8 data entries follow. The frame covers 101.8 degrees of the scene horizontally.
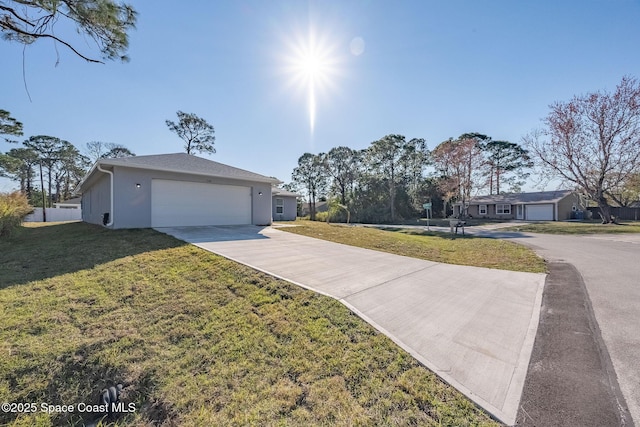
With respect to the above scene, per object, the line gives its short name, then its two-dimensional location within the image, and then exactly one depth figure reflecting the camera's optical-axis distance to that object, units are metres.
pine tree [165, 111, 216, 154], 26.45
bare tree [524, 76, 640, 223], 18.08
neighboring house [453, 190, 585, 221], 27.27
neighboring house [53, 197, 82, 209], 28.63
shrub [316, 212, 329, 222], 30.81
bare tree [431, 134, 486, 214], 23.12
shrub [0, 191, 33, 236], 9.12
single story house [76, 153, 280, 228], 9.55
